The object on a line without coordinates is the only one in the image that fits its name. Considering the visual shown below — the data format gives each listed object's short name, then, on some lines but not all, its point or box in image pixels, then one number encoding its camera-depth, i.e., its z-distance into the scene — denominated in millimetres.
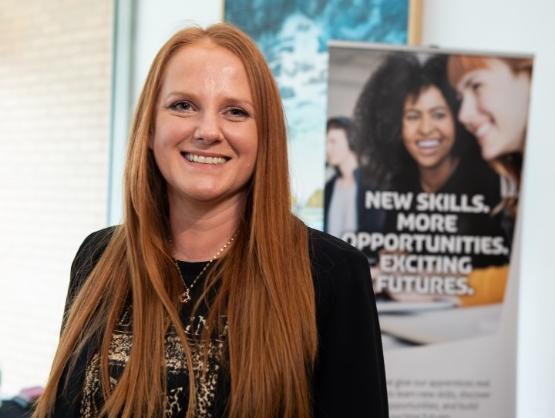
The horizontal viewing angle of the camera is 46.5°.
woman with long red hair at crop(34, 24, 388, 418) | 1226
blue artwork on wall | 3221
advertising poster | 2297
